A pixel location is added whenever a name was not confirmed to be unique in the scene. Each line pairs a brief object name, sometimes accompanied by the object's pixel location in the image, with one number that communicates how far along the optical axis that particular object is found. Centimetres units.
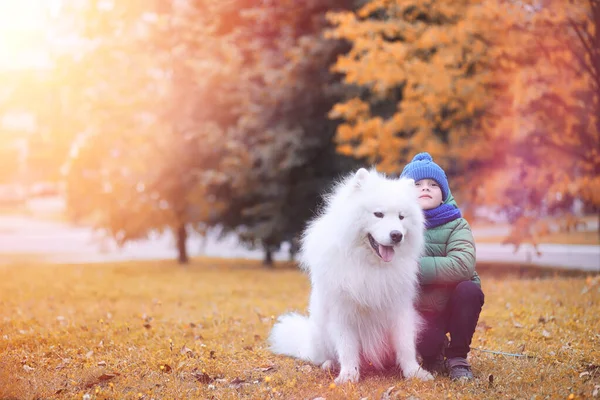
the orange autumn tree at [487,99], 1098
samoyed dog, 426
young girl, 454
